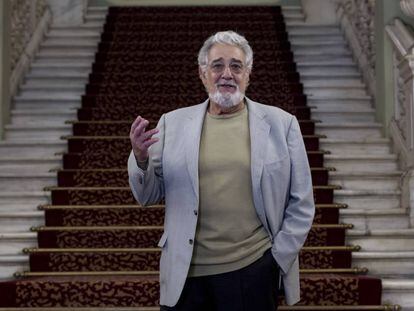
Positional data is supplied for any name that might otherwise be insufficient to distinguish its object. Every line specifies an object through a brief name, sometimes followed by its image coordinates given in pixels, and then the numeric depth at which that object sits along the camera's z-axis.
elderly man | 1.97
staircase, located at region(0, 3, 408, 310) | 4.52
